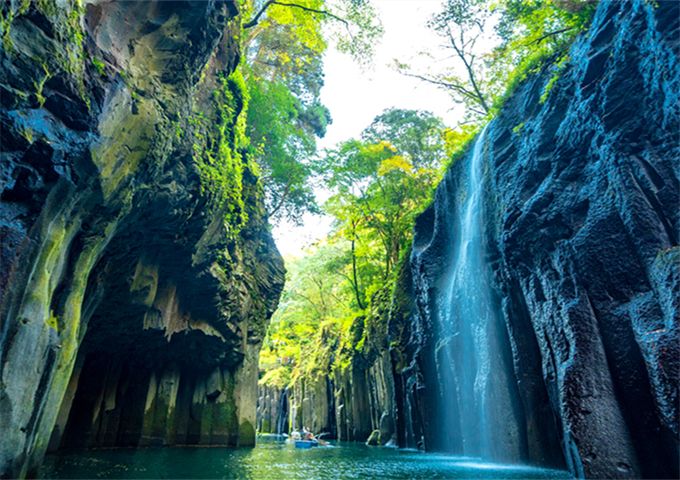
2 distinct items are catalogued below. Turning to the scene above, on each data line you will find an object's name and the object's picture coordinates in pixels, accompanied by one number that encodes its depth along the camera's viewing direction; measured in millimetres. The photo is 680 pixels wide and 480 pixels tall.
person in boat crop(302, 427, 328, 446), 17375
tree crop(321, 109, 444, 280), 21703
